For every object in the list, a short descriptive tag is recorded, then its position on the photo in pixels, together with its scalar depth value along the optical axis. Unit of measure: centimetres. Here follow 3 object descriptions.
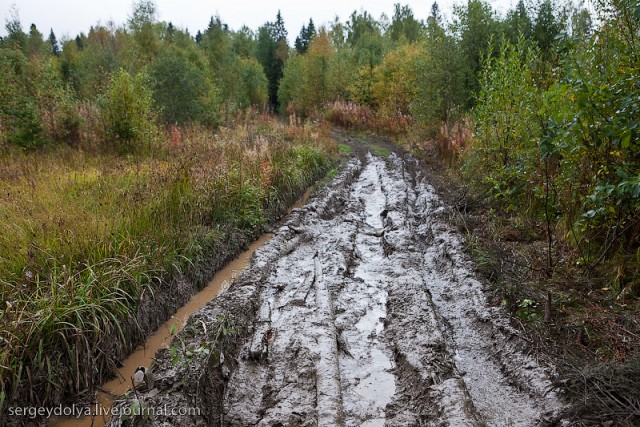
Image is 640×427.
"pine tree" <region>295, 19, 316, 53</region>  5572
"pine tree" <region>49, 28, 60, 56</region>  6781
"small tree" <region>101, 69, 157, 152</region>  986
